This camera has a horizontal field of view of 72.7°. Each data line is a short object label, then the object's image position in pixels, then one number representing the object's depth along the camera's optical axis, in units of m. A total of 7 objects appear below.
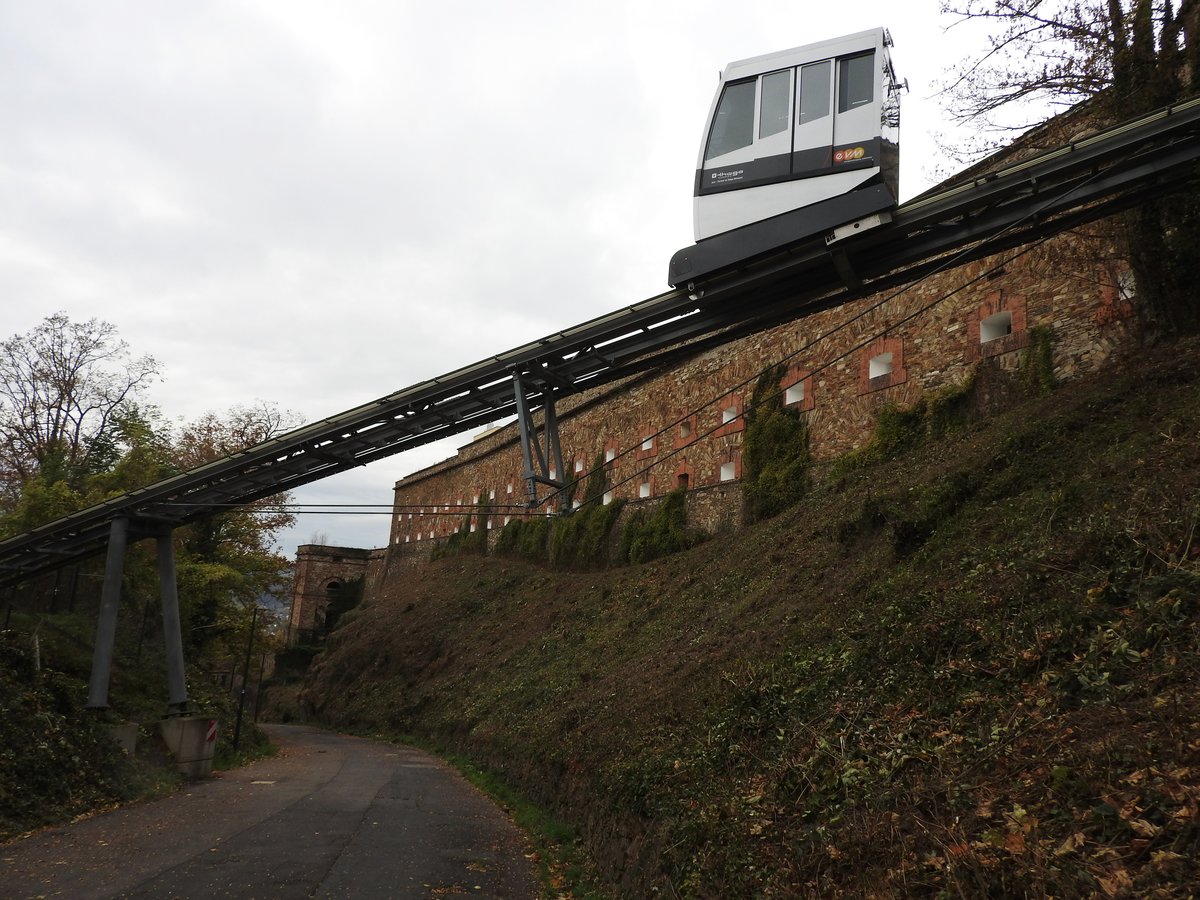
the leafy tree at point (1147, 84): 10.62
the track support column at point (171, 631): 15.84
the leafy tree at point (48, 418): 28.44
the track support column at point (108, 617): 14.27
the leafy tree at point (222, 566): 25.95
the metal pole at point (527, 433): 10.31
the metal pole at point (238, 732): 18.91
